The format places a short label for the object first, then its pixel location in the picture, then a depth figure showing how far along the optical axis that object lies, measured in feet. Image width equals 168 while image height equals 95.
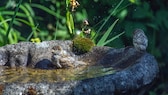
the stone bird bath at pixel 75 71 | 12.61
